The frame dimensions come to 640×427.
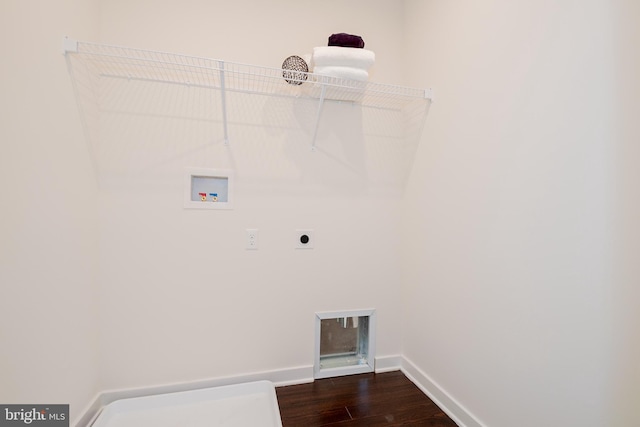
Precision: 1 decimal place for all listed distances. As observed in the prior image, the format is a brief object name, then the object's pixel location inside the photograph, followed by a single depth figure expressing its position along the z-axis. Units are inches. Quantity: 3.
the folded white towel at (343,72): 59.6
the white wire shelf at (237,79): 57.7
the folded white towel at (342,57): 59.0
